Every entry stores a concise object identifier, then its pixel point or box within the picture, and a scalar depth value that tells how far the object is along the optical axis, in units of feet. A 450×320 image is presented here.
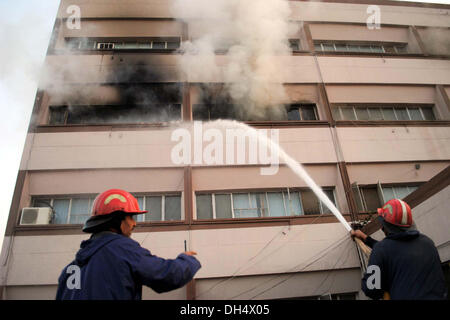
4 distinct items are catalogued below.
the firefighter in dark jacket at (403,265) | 8.11
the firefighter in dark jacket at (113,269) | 5.99
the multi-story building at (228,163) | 23.44
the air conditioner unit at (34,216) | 23.70
